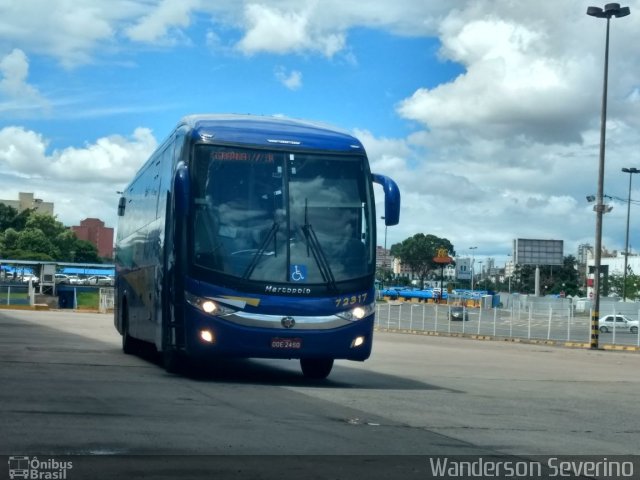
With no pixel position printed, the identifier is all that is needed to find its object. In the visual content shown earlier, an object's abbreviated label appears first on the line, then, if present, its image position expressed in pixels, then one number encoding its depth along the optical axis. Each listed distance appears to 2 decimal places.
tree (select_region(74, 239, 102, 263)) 127.01
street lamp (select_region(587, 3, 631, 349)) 36.28
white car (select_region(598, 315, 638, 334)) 45.84
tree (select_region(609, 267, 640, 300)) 101.19
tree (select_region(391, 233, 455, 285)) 125.44
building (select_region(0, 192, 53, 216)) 168.51
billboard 88.90
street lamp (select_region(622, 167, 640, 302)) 64.50
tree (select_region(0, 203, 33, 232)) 127.06
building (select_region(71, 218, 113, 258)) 180.62
